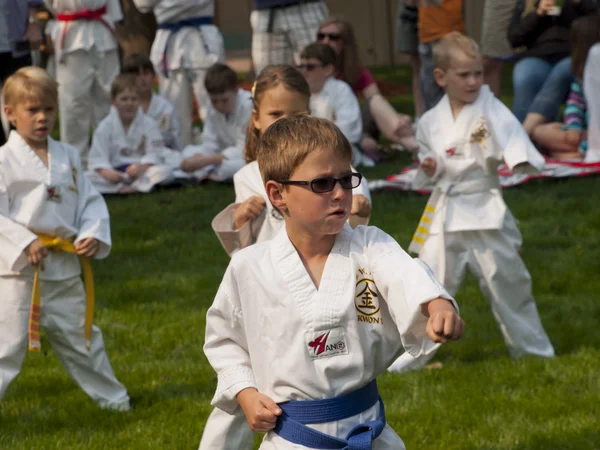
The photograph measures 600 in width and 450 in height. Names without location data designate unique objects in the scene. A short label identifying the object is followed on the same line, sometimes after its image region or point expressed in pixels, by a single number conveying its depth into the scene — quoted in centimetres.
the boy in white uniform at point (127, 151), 1768
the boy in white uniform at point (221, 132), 1792
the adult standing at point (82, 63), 1830
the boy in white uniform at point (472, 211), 981
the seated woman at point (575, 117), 1786
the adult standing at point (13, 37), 1553
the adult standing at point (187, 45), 1919
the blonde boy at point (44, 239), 848
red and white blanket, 1653
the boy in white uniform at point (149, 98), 1886
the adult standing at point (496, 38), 2093
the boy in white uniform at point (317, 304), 533
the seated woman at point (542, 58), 1896
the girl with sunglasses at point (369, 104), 1961
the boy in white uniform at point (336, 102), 1806
